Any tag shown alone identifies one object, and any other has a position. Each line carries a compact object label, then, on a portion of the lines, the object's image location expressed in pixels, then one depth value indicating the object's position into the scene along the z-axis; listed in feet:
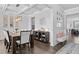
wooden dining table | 7.90
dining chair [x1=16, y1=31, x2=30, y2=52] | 8.11
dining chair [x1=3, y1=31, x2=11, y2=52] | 7.69
